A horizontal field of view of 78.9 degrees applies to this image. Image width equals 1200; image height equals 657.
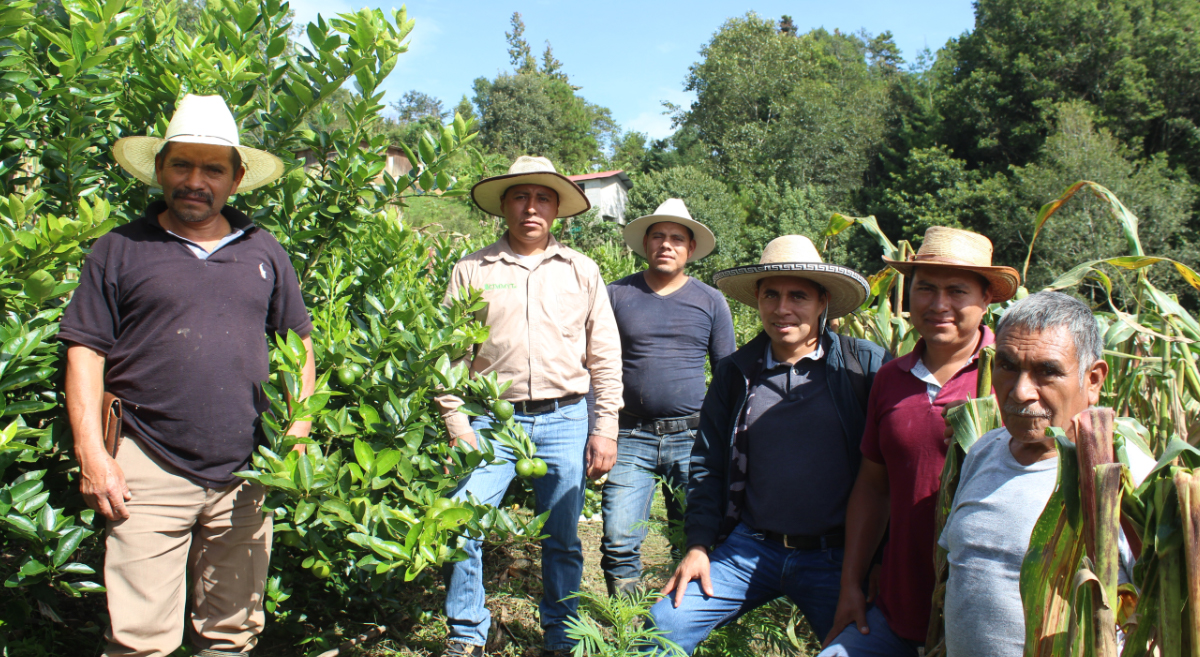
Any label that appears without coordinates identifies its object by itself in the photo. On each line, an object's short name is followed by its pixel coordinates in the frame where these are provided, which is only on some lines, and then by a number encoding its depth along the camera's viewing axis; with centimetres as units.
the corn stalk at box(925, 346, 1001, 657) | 180
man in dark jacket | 235
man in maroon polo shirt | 205
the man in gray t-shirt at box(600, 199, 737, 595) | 341
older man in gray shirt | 156
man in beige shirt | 305
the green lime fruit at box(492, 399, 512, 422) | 228
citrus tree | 202
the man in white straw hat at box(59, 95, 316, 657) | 211
